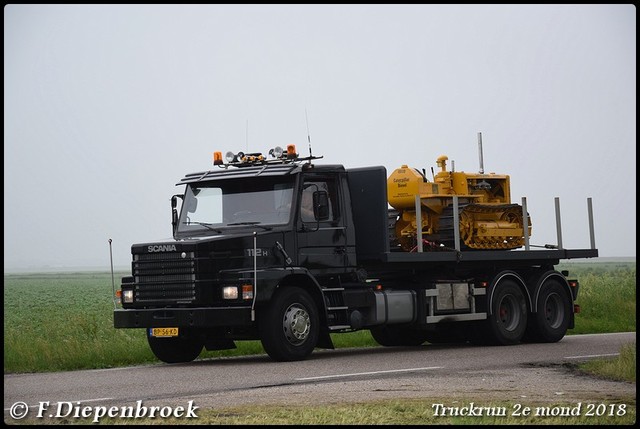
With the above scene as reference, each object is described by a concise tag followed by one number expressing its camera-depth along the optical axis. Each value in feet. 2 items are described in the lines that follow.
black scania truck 60.54
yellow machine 74.13
